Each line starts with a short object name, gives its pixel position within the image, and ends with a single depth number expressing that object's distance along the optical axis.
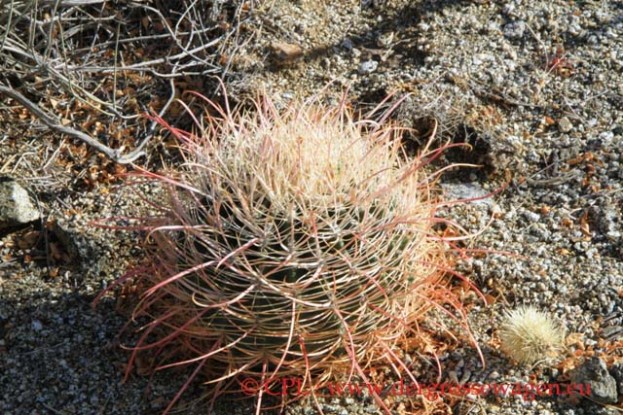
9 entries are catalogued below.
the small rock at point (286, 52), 3.72
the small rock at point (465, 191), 3.26
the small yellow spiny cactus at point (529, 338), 2.58
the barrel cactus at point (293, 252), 2.25
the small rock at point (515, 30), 3.78
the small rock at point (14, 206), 3.18
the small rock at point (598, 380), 2.49
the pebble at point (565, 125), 3.44
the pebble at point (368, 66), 3.69
